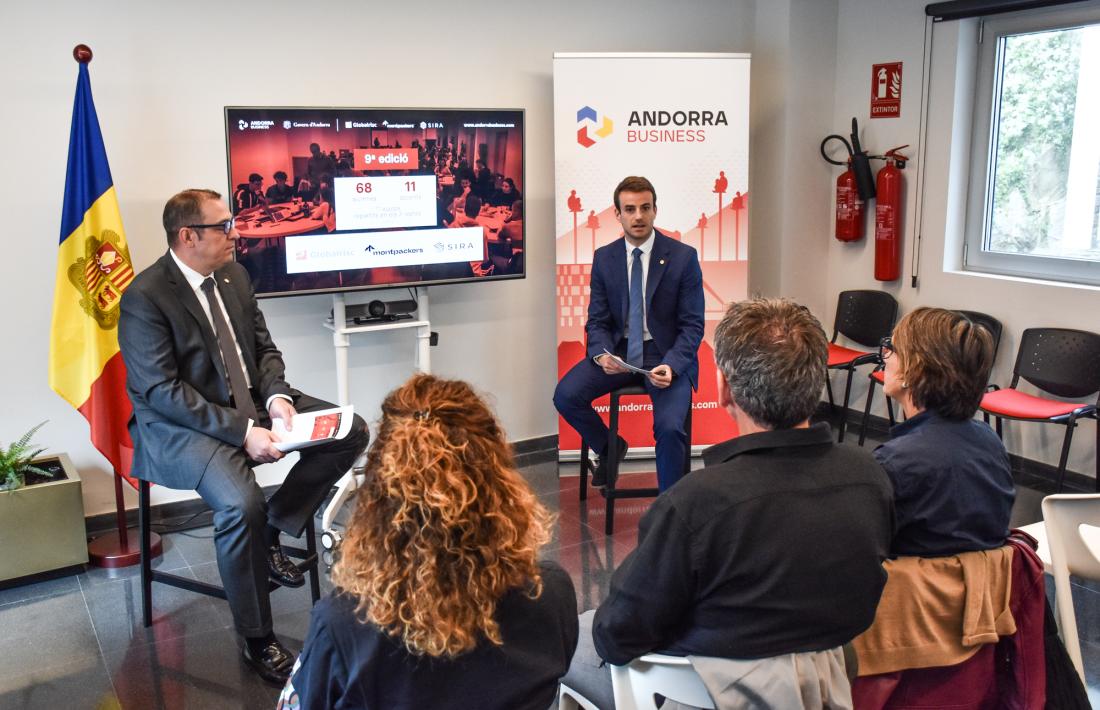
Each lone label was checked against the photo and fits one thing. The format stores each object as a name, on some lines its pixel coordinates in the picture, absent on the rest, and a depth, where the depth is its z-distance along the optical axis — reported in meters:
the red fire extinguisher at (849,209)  5.36
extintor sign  5.16
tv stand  3.99
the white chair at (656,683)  1.75
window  4.52
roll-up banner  4.75
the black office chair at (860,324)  5.12
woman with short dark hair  1.98
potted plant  3.58
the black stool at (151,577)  3.30
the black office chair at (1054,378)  4.18
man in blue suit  4.21
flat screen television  3.89
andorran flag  3.62
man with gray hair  1.67
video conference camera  4.40
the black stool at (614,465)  4.11
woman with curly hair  1.44
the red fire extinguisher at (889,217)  5.17
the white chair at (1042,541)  2.30
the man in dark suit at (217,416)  3.01
